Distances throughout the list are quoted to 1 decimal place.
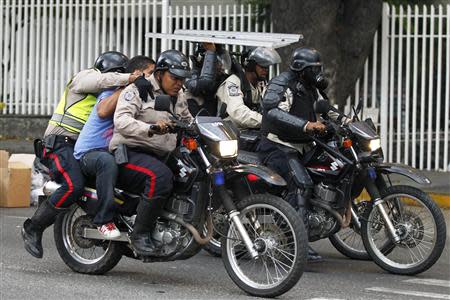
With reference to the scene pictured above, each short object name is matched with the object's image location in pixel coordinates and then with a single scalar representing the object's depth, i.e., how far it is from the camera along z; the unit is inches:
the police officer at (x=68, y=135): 645.3
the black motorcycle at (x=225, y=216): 581.0
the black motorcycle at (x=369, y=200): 676.1
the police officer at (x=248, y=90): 754.2
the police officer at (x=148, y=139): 612.7
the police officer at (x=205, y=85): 784.3
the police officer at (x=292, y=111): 692.1
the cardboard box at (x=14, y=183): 1005.2
